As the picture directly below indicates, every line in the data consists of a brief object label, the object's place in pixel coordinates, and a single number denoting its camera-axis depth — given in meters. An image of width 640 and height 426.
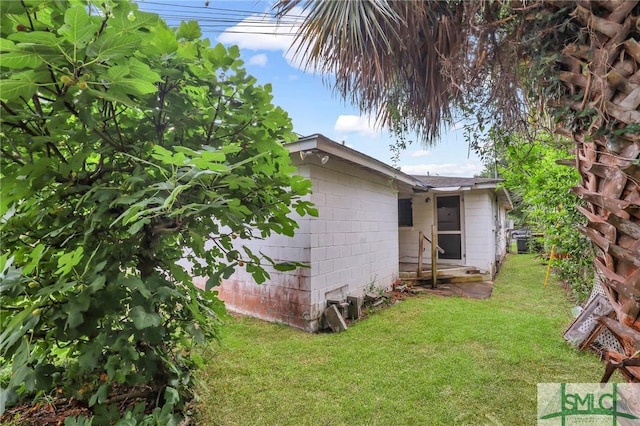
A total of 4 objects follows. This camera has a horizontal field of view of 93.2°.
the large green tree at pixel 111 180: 1.08
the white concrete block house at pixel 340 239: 4.64
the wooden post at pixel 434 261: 7.43
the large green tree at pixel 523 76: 1.53
